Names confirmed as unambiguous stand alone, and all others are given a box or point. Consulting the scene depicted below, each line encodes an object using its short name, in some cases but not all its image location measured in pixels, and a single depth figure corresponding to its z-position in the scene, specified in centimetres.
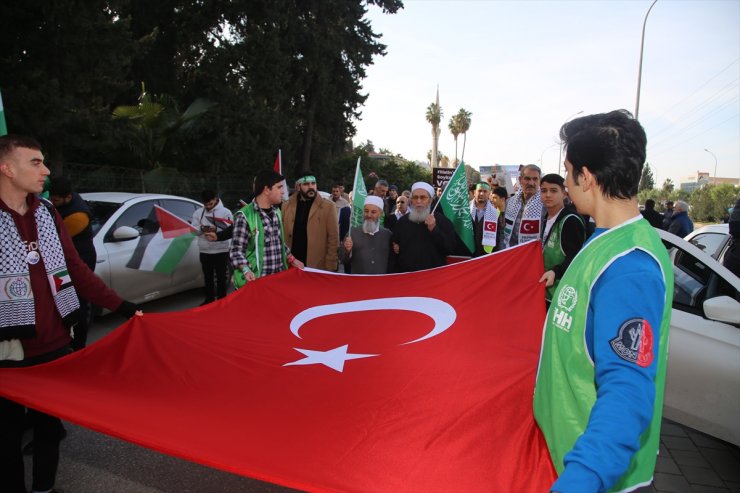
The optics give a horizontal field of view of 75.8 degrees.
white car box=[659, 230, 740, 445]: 327
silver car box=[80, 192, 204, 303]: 625
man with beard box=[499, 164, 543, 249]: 534
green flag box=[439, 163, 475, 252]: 670
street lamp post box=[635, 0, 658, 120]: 2033
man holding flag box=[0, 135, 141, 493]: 259
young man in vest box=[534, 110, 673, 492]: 122
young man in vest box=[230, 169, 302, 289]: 459
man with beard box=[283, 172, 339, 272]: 573
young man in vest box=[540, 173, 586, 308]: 366
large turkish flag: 193
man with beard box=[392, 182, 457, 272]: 544
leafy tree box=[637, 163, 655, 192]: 9404
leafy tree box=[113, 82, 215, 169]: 1645
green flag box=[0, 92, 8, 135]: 454
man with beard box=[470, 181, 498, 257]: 702
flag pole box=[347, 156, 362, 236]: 651
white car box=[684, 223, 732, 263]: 536
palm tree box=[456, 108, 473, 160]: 9338
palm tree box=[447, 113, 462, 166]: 9388
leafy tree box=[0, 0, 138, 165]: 976
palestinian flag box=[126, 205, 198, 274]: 678
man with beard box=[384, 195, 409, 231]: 907
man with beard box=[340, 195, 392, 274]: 570
